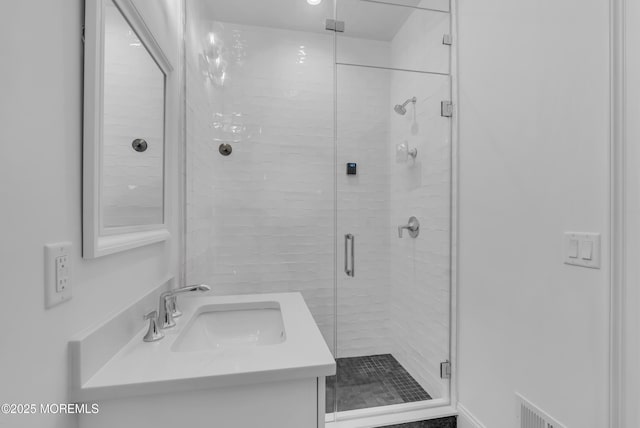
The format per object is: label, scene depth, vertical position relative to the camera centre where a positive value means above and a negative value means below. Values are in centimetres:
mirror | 78 +26
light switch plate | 104 -11
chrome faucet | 119 -35
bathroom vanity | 77 -43
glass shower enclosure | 193 +30
